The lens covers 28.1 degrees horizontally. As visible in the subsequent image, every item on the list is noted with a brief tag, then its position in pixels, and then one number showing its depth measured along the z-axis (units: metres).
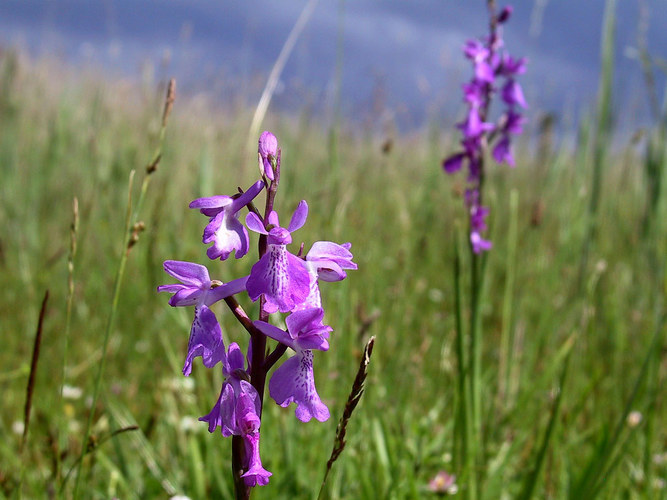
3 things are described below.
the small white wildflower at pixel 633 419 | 0.56
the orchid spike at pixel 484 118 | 0.45
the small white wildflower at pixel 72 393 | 0.59
